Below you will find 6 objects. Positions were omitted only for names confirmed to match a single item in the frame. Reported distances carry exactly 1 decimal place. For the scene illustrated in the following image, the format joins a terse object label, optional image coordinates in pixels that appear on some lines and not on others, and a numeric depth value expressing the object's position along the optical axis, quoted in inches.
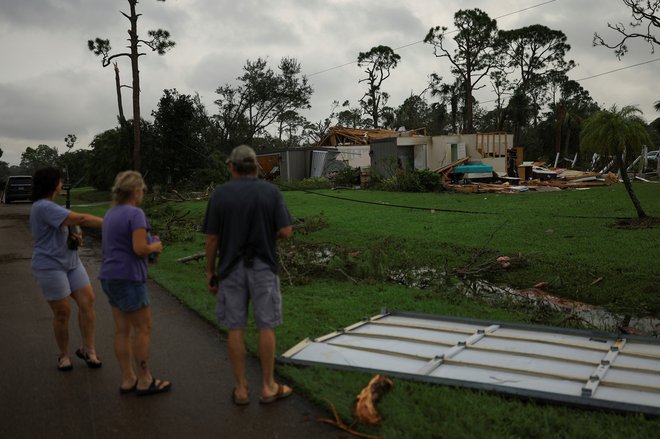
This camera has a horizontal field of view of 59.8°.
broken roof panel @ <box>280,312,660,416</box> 158.9
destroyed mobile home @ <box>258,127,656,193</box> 949.2
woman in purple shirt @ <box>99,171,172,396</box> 161.5
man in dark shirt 155.3
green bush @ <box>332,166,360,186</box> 1166.3
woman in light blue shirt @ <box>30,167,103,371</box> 176.1
